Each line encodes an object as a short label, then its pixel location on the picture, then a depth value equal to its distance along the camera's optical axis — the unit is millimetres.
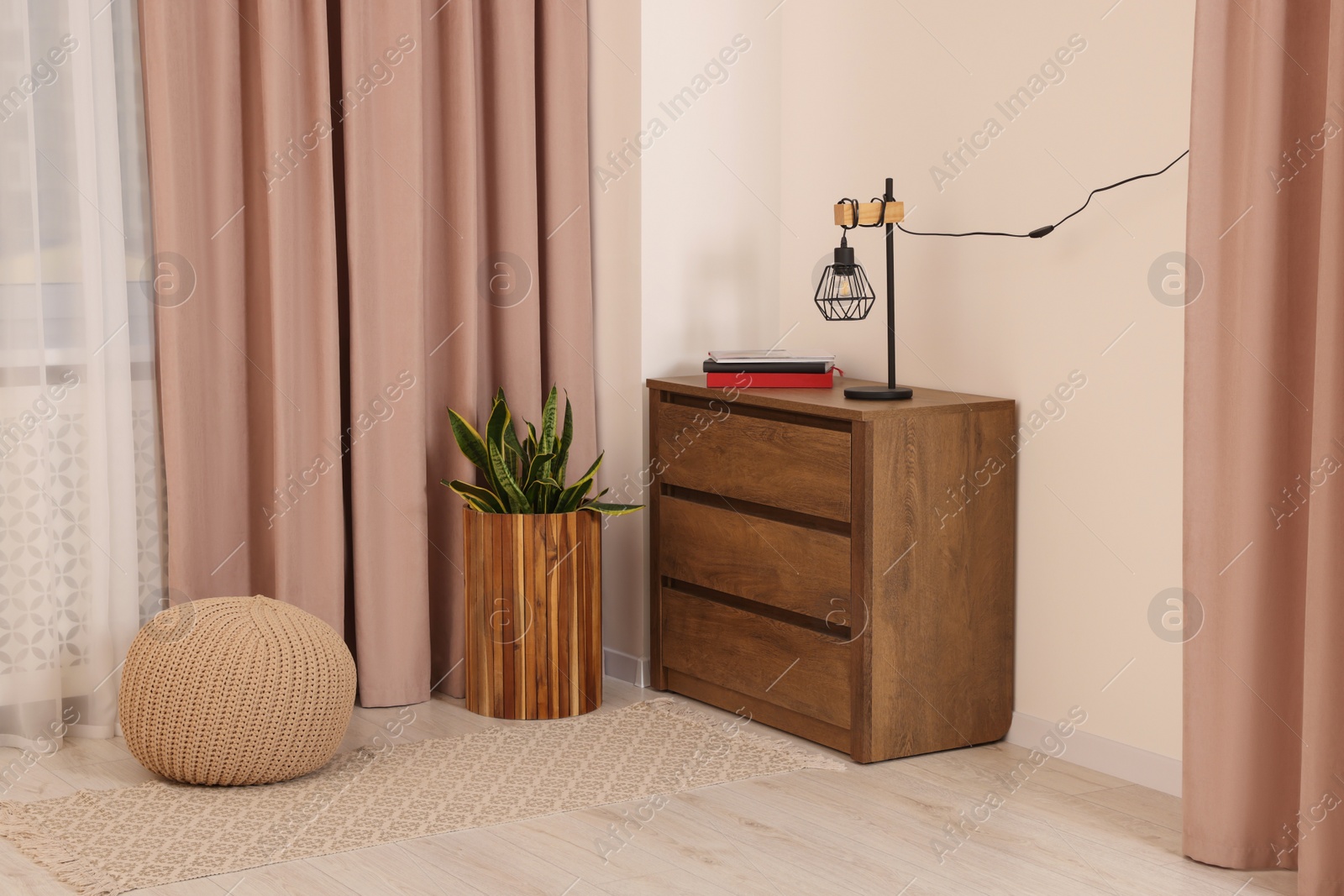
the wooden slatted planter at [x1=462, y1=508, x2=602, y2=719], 3143
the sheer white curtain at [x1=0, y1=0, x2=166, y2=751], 2910
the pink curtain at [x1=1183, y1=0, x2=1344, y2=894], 2111
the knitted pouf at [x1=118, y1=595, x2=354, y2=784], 2623
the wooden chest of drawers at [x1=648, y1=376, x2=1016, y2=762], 2814
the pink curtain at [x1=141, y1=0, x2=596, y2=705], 3088
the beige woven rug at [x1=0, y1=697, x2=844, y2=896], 2336
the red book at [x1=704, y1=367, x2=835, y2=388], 3174
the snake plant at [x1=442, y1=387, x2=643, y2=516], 3178
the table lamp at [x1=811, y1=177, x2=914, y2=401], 2961
